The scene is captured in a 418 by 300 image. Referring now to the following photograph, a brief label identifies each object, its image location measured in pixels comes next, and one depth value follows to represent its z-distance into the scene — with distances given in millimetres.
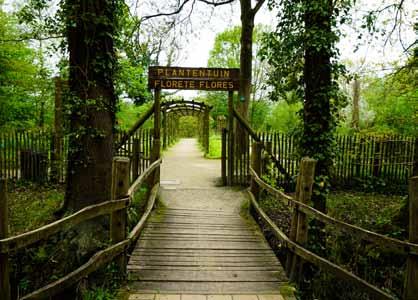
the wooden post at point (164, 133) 17266
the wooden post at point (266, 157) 8773
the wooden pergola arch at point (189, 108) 14767
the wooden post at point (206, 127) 17147
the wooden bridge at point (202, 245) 2709
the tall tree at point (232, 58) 28500
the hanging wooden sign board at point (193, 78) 7855
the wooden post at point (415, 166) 5145
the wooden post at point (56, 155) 8848
